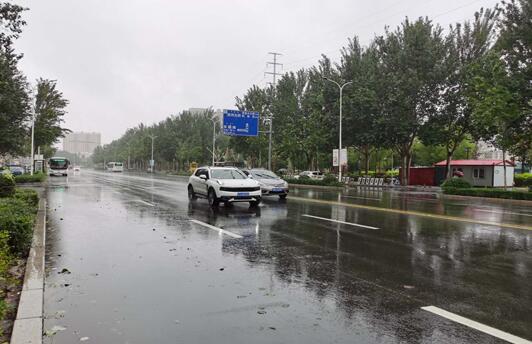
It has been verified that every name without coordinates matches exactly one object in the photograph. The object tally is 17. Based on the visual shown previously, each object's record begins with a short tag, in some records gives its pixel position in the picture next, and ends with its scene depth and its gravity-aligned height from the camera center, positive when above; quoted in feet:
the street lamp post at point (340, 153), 123.98 +5.40
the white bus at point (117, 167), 309.01 +0.77
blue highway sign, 136.87 +15.37
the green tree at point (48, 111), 129.18 +17.02
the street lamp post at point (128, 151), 403.17 +16.24
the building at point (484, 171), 130.41 +1.17
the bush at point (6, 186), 45.57 -2.13
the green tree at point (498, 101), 81.87 +14.48
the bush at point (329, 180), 125.90 -2.35
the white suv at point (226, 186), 51.06 -1.98
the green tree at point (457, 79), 114.42 +25.40
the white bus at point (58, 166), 174.70 +0.34
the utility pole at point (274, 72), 175.48 +40.85
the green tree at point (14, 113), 85.46 +12.12
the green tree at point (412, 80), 116.16 +25.43
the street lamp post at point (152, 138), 309.79 +22.42
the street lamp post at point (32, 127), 116.67 +10.93
